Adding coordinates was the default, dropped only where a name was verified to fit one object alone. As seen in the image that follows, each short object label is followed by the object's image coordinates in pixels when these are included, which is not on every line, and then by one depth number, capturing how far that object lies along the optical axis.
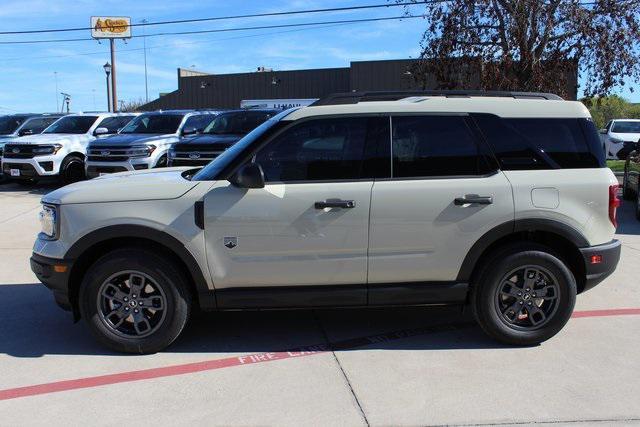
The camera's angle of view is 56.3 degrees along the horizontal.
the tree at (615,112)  35.72
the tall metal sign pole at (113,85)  31.77
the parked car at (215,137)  12.46
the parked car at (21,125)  17.33
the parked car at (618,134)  20.94
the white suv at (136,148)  13.31
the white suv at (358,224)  4.36
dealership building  32.69
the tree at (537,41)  14.26
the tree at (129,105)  57.79
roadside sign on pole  36.71
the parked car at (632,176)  11.23
